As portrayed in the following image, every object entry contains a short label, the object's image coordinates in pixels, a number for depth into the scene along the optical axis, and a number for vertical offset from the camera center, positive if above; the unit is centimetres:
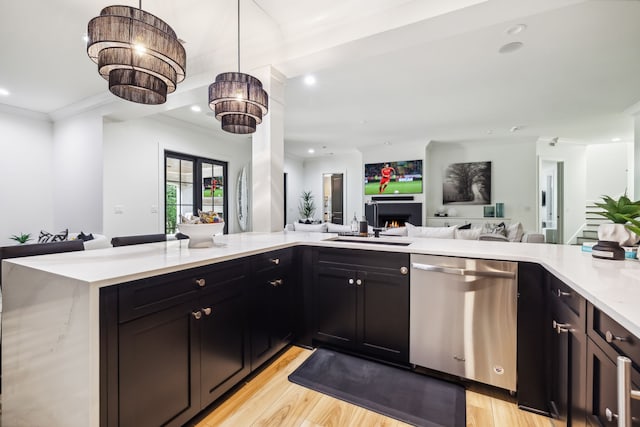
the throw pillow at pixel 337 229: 445 -27
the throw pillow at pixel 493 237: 371 -34
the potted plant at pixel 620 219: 143 -4
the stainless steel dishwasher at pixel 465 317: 168 -67
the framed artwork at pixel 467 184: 680 +69
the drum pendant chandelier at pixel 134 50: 131 +80
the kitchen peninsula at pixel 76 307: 104 -36
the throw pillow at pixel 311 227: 462 -26
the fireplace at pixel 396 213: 684 -3
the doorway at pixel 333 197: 862 +47
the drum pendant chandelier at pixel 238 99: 200 +82
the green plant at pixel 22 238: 407 -38
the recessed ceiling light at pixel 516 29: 245 +162
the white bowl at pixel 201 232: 183 -13
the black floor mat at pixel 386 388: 160 -113
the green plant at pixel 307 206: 878 +19
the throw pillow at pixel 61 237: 365 -32
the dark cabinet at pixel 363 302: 196 -66
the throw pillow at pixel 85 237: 355 -32
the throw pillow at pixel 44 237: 399 -36
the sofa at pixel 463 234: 362 -29
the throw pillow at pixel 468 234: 364 -29
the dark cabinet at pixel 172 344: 112 -63
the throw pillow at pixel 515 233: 405 -32
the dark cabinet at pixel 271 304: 186 -66
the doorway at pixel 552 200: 727 +31
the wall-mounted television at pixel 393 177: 684 +87
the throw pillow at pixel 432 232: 360 -27
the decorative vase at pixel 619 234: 146 -12
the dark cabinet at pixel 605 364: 77 -49
